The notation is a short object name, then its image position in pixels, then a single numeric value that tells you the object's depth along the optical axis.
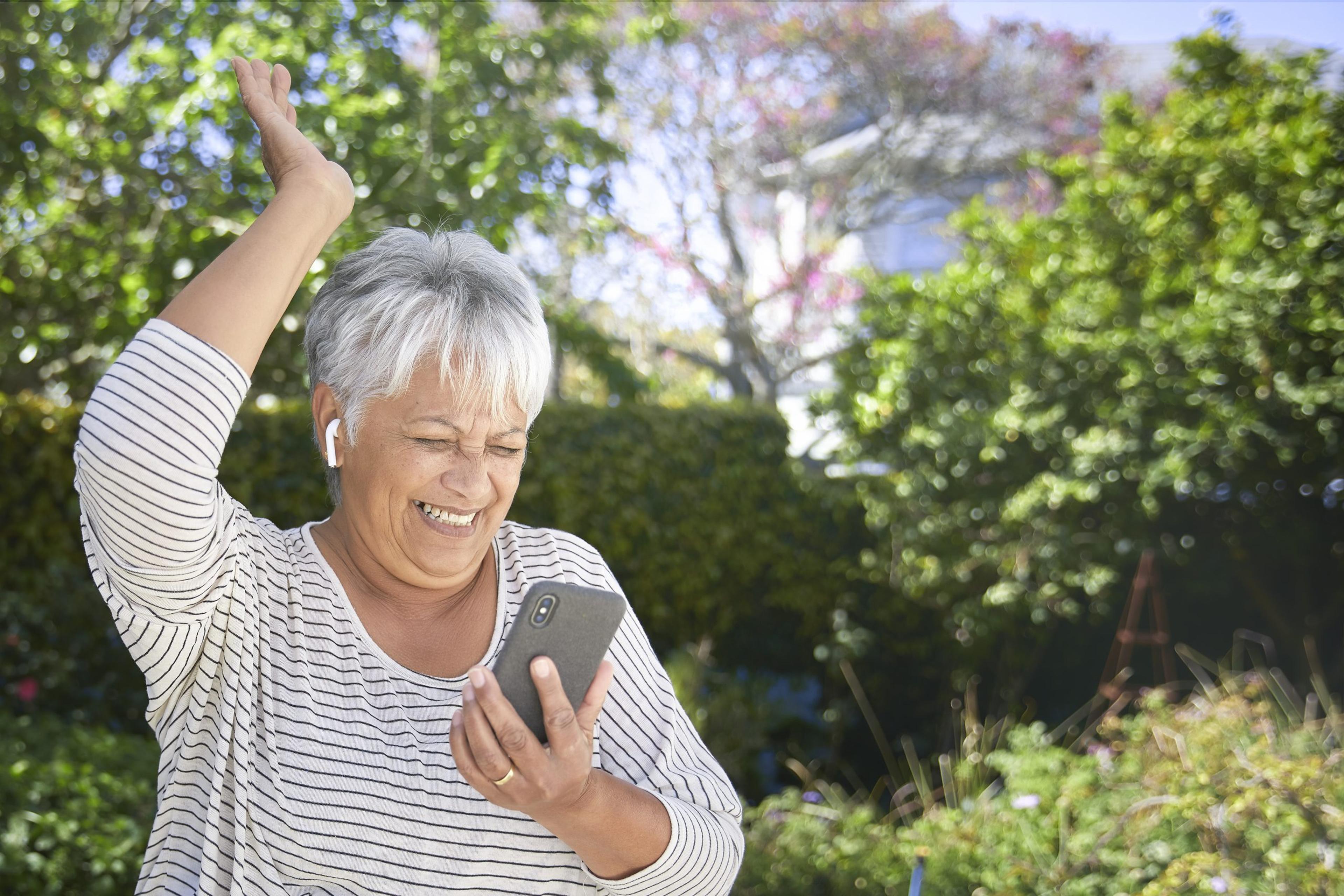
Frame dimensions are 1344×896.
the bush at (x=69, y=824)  3.41
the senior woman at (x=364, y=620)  1.34
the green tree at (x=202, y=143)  5.14
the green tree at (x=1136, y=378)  5.25
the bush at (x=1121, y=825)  3.52
